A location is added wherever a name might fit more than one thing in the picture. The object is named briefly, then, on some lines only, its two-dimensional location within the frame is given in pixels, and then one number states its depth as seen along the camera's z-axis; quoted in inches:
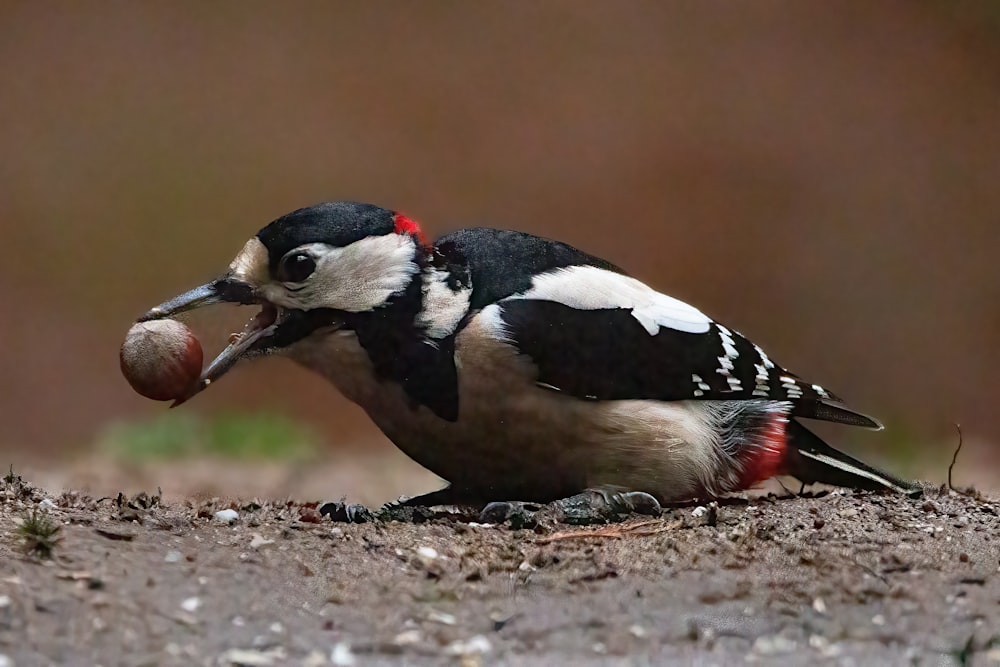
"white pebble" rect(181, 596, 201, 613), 177.3
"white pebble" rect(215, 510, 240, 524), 242.5
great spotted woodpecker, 243.8
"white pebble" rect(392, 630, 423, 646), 170.7
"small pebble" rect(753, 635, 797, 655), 171.0
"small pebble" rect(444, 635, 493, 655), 168.7
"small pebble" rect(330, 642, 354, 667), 164.2
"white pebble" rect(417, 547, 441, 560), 210.4
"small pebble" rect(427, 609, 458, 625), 179.0
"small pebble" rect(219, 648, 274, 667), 162.9
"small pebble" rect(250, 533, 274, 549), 212.7
